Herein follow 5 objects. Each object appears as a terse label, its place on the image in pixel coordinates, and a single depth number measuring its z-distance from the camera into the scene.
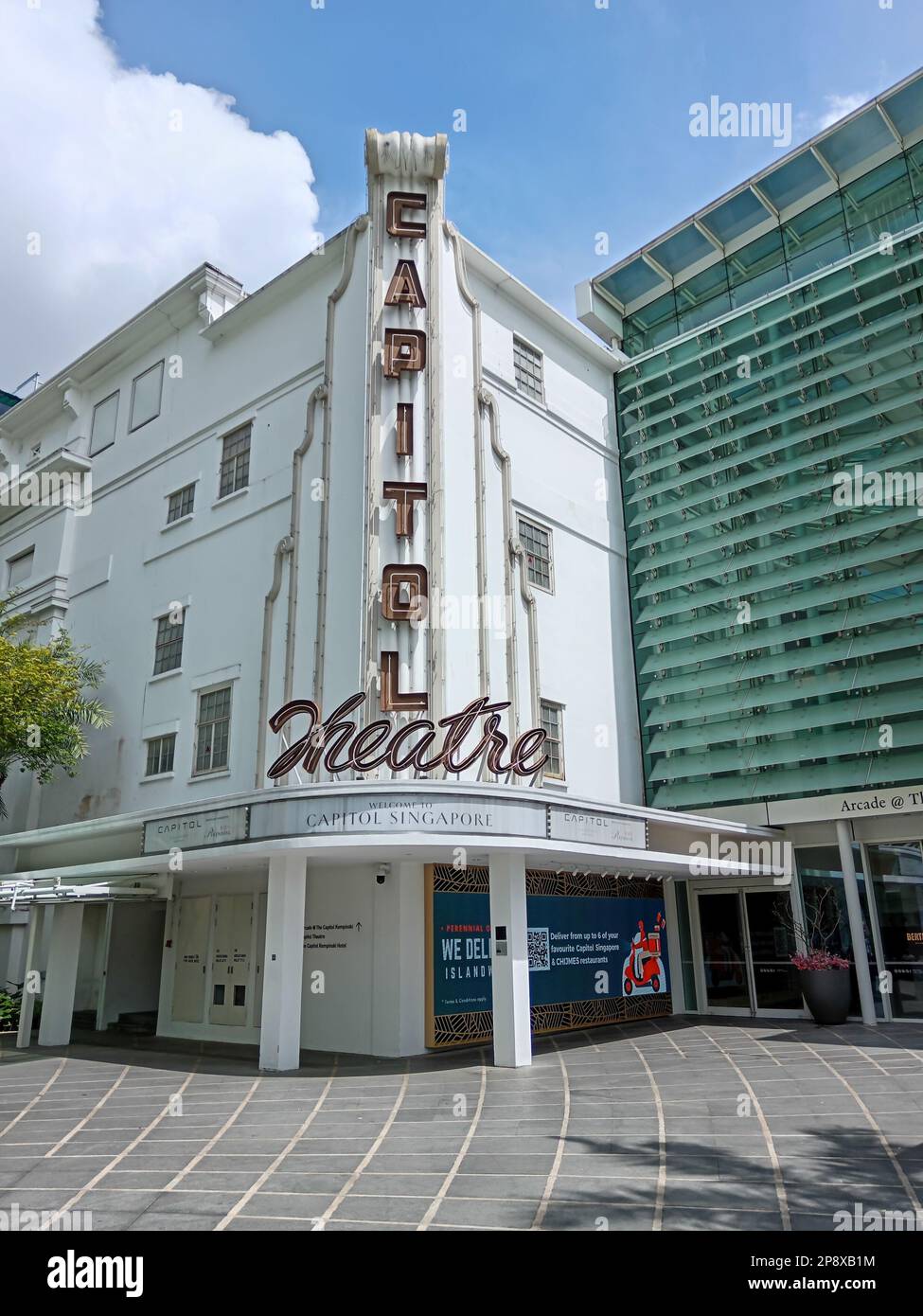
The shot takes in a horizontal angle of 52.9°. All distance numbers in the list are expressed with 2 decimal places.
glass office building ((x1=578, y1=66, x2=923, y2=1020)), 18.53
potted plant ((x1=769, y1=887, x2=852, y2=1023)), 17.62
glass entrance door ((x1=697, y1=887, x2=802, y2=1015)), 19.34
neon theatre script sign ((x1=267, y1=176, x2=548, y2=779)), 13.80
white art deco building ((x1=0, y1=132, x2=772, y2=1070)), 14.28
